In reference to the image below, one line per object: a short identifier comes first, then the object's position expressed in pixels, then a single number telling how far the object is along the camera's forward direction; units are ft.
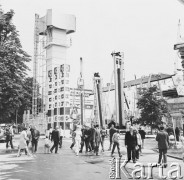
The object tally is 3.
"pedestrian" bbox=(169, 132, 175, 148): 104.73
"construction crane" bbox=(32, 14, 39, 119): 173.06
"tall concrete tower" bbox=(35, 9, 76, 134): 250.78
